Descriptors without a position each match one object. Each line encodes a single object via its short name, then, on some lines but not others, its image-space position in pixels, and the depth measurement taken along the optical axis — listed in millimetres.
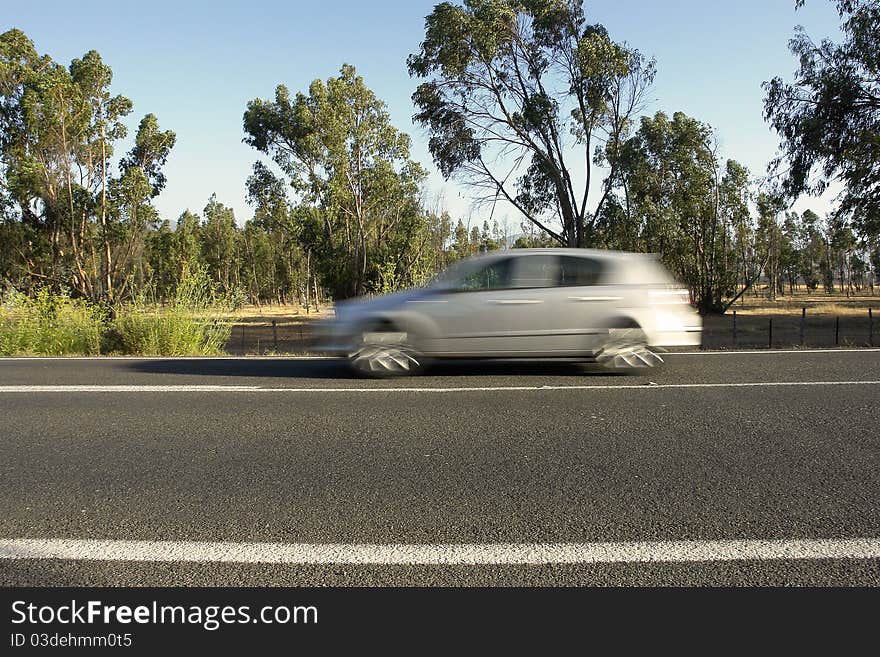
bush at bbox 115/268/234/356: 12500
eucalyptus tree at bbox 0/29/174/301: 29828
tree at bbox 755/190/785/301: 44875
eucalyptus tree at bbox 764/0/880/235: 21828
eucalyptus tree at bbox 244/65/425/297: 38625
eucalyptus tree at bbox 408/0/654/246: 26828
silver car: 8625
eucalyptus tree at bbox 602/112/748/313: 36281
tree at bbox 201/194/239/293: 71562
